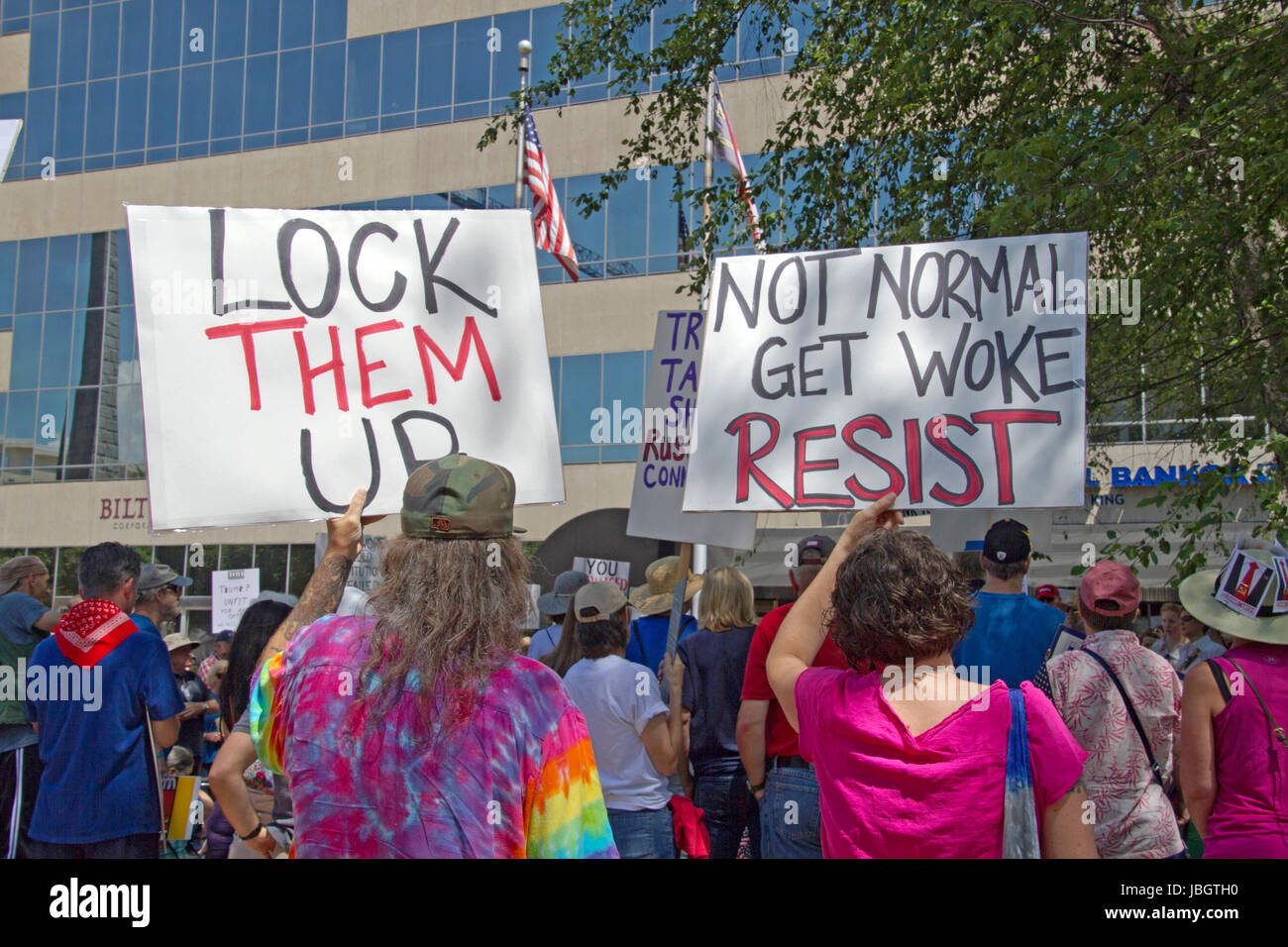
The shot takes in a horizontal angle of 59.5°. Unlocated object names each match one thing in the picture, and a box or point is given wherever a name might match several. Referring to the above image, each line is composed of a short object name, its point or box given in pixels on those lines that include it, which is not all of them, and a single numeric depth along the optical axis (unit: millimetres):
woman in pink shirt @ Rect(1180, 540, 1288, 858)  3160
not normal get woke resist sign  4008
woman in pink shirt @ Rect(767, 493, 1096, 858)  2232
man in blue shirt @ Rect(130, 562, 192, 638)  6180
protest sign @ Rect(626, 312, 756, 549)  5852
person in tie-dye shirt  1935
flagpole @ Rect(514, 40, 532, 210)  14320
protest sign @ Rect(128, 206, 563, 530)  3379
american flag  14461
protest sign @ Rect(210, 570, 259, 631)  10312
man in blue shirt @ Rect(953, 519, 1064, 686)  3854
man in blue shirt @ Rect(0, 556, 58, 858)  4552
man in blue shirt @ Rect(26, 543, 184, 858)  4188
